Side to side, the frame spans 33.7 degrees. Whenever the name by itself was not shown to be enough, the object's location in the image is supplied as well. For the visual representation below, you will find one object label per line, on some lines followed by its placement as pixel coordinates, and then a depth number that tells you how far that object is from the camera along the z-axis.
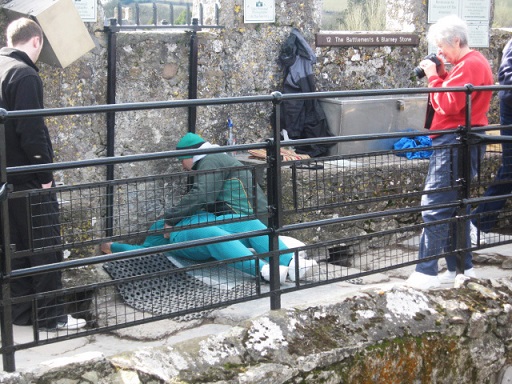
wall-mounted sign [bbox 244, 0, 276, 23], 7.12
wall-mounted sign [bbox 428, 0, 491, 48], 8.25
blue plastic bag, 7.27
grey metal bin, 7.21
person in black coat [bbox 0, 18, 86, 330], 4.67
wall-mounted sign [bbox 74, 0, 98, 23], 6.24
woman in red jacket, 4.99
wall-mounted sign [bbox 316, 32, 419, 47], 7.60
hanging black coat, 7.23
